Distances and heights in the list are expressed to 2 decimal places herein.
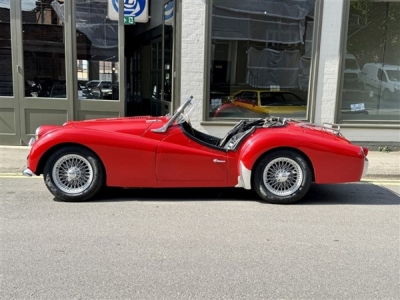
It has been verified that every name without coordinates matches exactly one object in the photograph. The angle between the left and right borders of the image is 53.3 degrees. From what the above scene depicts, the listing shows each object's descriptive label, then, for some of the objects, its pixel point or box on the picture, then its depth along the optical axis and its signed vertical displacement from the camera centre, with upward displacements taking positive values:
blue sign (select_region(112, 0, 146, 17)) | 9.95 +1.89
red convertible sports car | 5.10 -0.97
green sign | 10.02 +1.54
